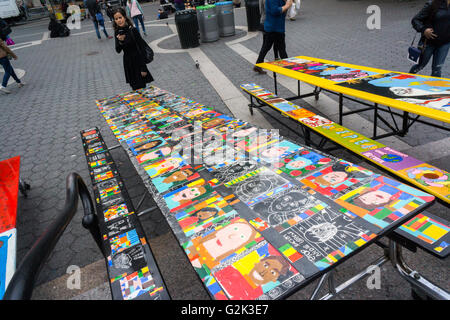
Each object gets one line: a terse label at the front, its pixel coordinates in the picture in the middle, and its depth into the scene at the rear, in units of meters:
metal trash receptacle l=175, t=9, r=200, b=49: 10.42
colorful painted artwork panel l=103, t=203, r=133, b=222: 2.32
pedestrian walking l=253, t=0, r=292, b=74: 5.98
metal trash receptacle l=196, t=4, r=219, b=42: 10.79
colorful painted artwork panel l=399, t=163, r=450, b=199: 2.25
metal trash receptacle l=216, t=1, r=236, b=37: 11.12
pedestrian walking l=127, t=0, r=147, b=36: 11.88
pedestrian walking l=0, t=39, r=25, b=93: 7.75
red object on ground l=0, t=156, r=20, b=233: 2.74
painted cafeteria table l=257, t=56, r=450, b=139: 2.78
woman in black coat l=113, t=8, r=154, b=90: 4.63
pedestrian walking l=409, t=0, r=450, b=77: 4.14
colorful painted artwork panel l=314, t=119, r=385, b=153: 3.02
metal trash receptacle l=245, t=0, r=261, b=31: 11.43
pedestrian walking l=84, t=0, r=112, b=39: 12.90
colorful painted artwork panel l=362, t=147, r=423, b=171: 2.62
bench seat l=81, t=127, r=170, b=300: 1.64
